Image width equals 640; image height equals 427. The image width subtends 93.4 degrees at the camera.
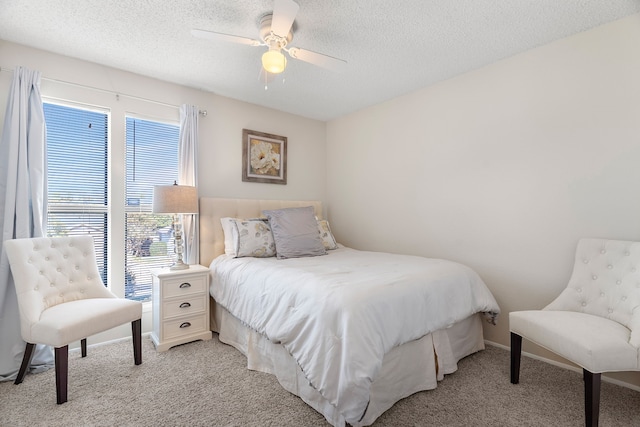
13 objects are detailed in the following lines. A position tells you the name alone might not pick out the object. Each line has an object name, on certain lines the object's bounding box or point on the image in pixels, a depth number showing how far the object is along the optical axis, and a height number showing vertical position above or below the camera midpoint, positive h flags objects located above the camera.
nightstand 2.59 -0.88
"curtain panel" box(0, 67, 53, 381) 2.23 +0.14
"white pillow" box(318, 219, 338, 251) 3.50 -0.33
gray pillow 3.00 -0.25
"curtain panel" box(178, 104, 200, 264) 3.12 +0.45
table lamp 2.65 +0.07
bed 1.54 -0.72
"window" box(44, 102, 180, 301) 2.63 +0.20
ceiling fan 1.73 +1.11
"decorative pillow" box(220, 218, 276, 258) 2.98 -0.31
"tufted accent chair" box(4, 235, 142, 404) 1.86 -0.68
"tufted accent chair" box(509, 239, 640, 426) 1.57 -0.68
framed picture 3.71 +0.66
